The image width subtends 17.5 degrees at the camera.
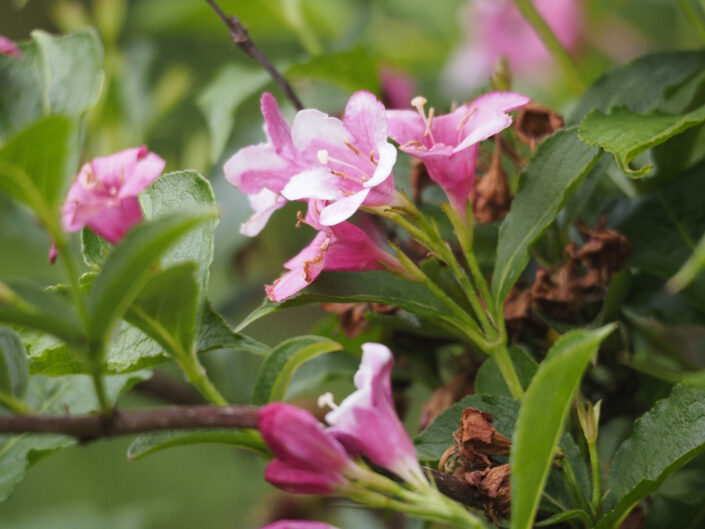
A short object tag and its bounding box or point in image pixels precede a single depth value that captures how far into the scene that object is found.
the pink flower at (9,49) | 0.54
